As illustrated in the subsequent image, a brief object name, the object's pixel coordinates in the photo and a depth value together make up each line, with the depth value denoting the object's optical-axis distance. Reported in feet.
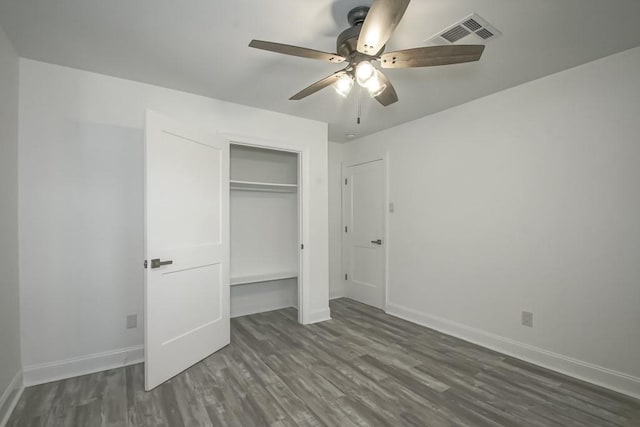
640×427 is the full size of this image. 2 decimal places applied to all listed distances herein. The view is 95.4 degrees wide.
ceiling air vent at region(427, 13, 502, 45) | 5.91
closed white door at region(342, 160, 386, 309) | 13.56
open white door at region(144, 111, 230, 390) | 7.30
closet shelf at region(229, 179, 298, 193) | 11.80
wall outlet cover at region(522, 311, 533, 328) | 8.57
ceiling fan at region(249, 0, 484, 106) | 4.72
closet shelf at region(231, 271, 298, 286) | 11.64
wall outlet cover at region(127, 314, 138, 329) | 8.51
